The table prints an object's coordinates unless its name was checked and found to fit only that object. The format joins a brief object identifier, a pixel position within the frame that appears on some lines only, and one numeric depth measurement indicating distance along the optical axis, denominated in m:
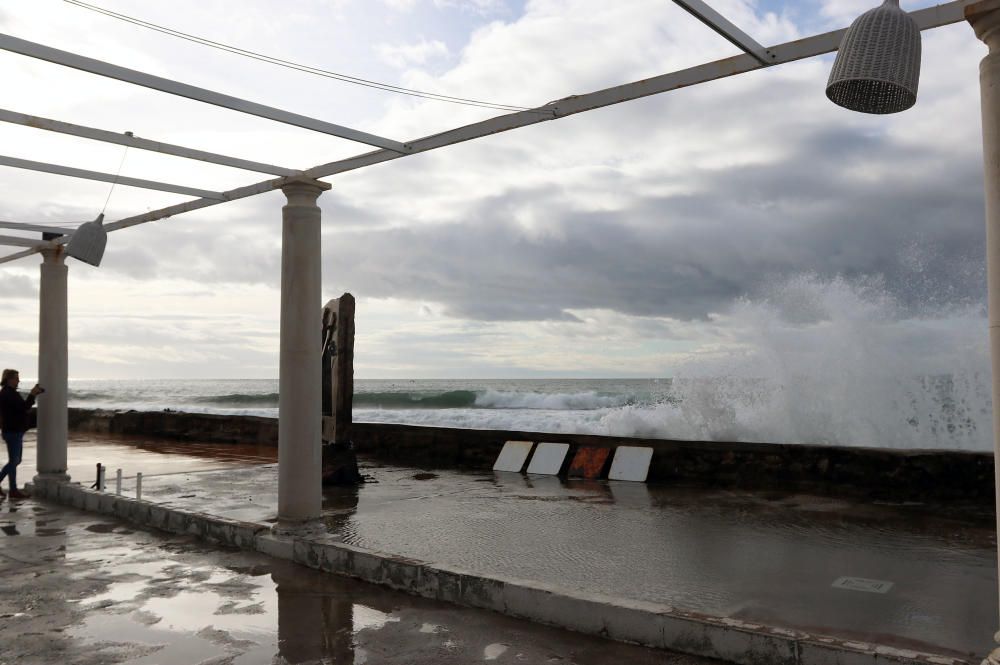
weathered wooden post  10.66
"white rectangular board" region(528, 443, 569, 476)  11.95
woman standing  9.80
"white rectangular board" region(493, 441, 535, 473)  12.34
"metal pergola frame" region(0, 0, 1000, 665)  3.99
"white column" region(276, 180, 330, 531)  7.18
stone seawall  8.84
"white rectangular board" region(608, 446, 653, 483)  11.08
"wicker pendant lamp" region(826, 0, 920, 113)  3.40
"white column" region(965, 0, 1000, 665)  3.62
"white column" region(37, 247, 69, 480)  9.94
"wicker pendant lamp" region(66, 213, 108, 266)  7.05
